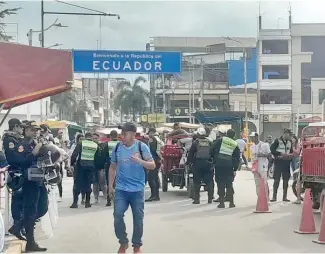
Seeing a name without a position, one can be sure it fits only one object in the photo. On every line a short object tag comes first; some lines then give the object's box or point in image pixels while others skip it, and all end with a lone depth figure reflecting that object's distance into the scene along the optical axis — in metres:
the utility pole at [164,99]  73.25
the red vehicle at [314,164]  12.05
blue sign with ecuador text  23.52
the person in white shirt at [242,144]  23.37
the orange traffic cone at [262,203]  13.09
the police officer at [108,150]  14.30
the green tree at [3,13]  23.45
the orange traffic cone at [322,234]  9.32
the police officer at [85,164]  14.19
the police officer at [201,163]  14.52
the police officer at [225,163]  13.99
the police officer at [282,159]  14.89
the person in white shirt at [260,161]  14.55
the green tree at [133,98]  76.81
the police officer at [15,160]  8.47
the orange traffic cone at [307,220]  10.28
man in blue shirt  8.17
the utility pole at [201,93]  65.75
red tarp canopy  7.79
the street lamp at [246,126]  40.98
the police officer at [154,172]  15.41
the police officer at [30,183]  8.43
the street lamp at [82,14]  23.68
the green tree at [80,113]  82.45
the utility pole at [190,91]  67.76
